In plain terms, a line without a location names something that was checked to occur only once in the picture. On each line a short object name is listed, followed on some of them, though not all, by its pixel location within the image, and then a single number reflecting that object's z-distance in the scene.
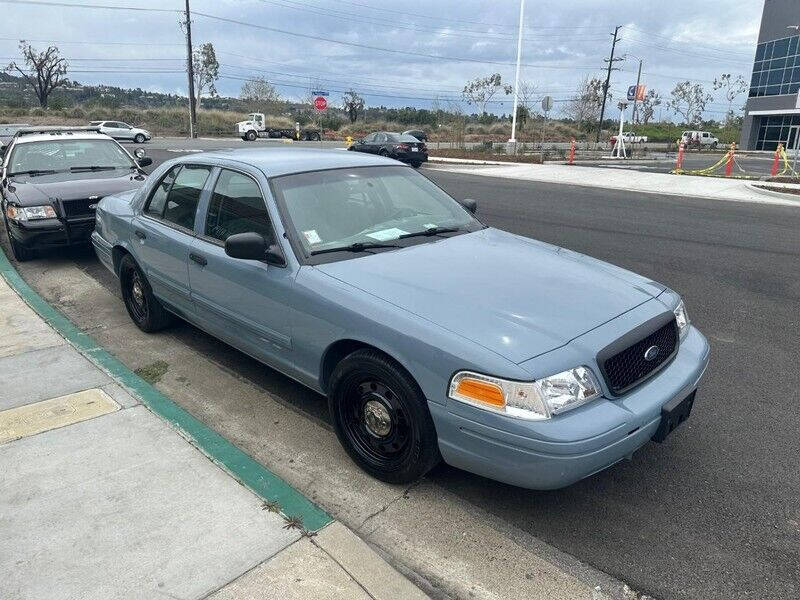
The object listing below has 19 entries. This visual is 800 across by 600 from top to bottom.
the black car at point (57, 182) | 7.23
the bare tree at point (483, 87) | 76.00
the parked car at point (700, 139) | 51.47
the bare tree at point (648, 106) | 71.38
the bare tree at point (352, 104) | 68.88
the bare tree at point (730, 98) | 71.38
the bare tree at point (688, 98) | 71.12
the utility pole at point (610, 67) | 57.83
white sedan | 41.03
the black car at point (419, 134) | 40.99
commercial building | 48.59
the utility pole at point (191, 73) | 47.92
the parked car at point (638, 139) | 48.01
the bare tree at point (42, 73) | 68.62
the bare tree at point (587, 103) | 61.01
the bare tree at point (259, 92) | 76.06
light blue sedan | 2.57
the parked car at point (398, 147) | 25.62
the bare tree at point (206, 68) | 74.50
